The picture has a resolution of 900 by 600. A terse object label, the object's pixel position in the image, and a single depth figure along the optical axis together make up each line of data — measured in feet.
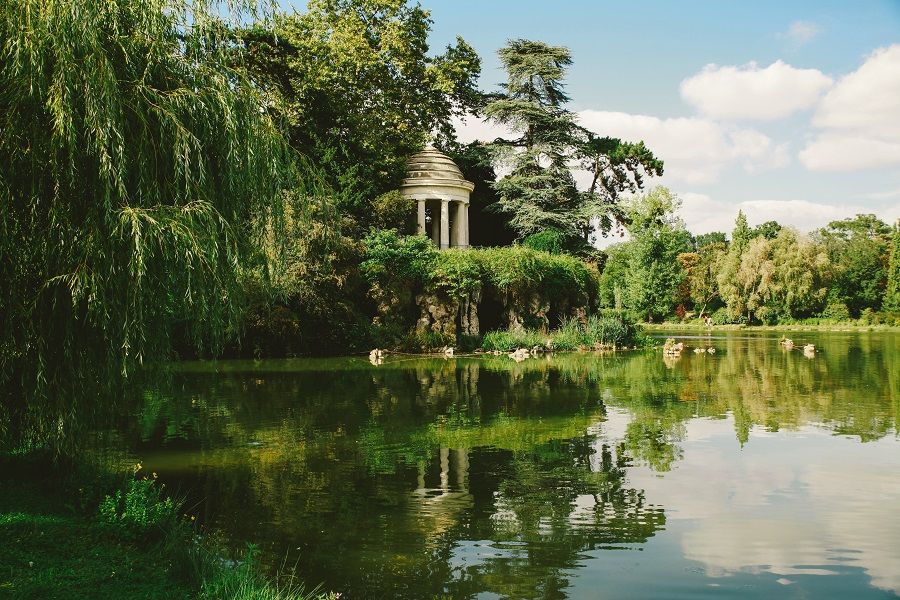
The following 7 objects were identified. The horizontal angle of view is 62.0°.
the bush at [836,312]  203.80
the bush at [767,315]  199.86
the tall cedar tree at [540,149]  132.98
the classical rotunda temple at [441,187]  118.11
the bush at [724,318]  215.90
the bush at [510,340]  106.32
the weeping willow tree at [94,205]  22.20
